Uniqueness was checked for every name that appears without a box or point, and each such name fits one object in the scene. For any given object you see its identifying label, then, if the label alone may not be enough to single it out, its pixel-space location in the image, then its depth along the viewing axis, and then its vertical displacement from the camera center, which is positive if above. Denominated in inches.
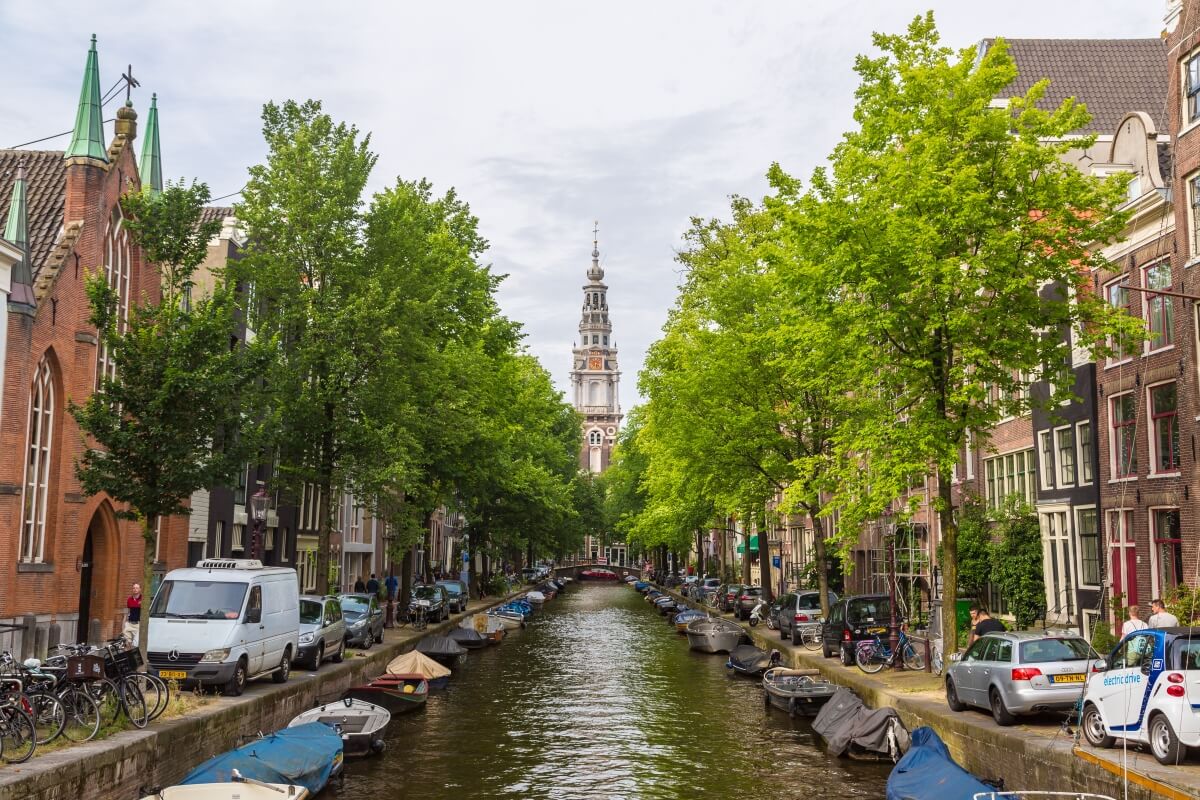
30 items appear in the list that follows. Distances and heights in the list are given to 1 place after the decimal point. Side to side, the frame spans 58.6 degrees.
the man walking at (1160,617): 841.5 -65.9
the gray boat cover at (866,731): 792.9 -149.0
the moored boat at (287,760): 590.2 -134.9
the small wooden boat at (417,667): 1135.6 -144.6
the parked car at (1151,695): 541.3 -86.2
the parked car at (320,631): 1062.4 -101.4
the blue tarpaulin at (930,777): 569.3 -133.4
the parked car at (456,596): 2117.4 -128.5
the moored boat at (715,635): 1638.8 -157.3
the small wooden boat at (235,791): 547.8 -134.4
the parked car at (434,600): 1797.5 -117.0
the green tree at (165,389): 797.9 +106.7
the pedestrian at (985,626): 925.2 -80.0
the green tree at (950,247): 879.1 +237.7
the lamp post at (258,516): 1178.6 +17.3
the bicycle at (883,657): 1087.0 -126.2
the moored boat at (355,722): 803.4 -145.7
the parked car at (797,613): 1451.8 -112.7
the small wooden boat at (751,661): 1312.7 -158.0
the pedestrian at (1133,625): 813.7 -70.1
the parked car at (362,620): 1285.7 -107.7
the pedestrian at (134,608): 1127.0 -81.0
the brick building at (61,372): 1008.9 +158.7
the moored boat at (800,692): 1013.8 -151.2
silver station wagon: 700.0 -93.2
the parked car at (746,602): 2034.9 -131.4
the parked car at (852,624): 1169.4 -102.7
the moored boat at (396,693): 970.7 -150.9
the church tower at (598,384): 7775.6 +1079.3
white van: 828.6 -76.5
